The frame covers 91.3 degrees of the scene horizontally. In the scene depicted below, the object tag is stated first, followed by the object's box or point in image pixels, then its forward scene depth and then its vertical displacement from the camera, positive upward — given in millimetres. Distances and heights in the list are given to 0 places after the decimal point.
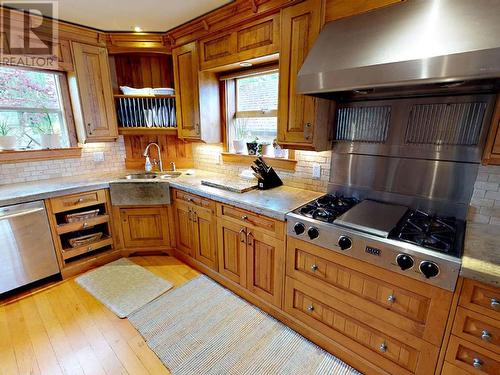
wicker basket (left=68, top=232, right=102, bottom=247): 2549 -1170
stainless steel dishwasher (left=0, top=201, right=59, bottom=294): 2102 -1046
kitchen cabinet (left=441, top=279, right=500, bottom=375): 1077 -905
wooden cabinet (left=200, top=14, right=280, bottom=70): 1904 +704
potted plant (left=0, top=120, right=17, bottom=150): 2416 -113
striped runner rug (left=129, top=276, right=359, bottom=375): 1632 -1543
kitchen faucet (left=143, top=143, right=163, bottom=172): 3169 -332
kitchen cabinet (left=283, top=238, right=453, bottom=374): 1253 -1036
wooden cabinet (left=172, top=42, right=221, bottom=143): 2570 +321
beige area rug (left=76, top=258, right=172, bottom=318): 2193 -1526
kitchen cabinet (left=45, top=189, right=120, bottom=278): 2389 -1043
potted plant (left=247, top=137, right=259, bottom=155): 2598 -198
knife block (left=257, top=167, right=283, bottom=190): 2297 -490
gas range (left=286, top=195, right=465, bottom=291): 1170 -575
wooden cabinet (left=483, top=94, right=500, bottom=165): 1196 -62
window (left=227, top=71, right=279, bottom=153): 2479 +190
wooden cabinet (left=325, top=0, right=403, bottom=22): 1443 +733
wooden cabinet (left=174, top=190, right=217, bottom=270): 2342 -998
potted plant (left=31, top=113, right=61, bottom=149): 2632 -69
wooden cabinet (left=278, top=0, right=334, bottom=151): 1691 +223
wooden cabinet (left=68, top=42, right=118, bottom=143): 2576 +355
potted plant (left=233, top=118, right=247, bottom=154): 2732 -83
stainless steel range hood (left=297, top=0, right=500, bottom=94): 1013 +382
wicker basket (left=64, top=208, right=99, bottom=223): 2471 -898
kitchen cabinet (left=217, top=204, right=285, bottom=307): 1854 -991
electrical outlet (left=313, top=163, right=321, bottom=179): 2164 -367
